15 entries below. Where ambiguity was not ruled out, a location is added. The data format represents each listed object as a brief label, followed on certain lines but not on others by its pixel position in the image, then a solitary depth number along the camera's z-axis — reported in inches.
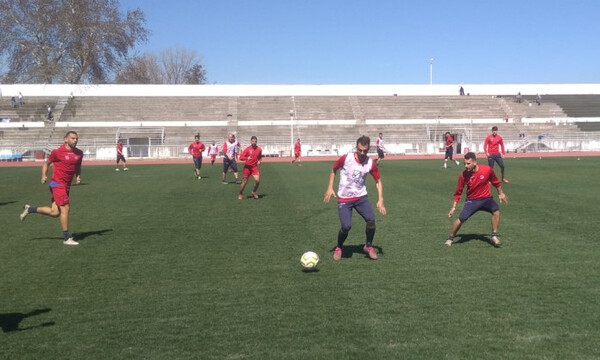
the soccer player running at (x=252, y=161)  665.0
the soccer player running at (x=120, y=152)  1250.7
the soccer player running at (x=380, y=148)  1295.5
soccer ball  303.3
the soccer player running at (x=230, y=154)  858.1
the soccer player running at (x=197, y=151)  956.0
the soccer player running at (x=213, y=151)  1260.3
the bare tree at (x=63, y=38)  2335.1
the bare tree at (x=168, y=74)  3599.9
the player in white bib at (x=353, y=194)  323.3
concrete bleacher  1968.5
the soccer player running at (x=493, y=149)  740.0
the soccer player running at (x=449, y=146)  1106.1
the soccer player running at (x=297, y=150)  1386.6
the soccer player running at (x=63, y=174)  386.0
